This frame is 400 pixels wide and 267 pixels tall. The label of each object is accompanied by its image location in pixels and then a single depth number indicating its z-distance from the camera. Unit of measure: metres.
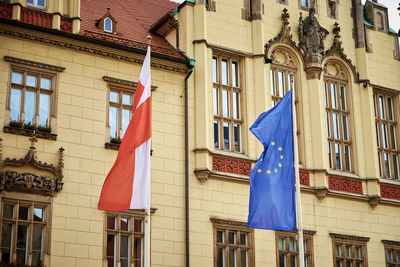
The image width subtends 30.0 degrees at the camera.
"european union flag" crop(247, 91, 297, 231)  21.09
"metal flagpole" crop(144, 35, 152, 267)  18.77
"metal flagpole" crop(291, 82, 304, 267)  21.25
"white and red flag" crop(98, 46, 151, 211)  19.25
